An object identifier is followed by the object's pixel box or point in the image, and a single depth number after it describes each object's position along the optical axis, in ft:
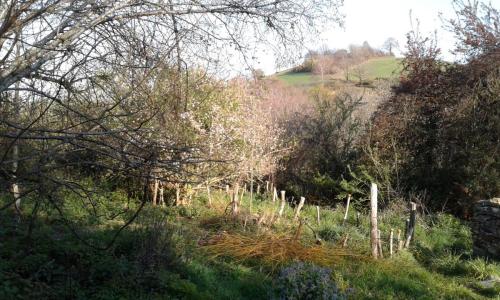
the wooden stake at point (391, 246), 27.87
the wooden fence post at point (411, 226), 30.71
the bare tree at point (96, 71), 12.00
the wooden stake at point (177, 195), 39.18
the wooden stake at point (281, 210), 34.64
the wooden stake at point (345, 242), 28.98
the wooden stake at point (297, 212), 33.72
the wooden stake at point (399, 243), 29.09
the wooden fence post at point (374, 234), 27.22
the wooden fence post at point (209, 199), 39.66
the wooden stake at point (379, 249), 27.58
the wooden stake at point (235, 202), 33.55
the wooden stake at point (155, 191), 38.21
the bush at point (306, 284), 19.15
